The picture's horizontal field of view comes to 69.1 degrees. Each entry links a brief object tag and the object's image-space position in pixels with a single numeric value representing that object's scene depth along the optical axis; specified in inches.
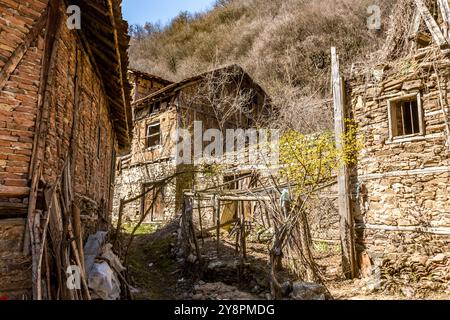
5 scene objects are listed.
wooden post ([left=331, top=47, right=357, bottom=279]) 323.3
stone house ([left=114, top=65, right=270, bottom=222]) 599.2
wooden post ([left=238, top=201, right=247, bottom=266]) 325.1
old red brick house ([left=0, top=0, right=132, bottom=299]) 151.1
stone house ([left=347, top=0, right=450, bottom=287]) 280.2
